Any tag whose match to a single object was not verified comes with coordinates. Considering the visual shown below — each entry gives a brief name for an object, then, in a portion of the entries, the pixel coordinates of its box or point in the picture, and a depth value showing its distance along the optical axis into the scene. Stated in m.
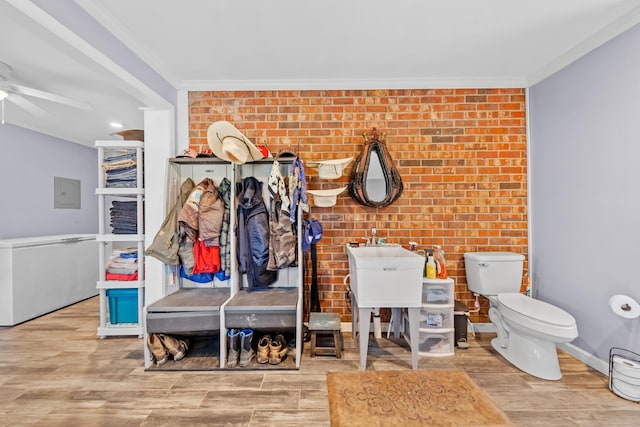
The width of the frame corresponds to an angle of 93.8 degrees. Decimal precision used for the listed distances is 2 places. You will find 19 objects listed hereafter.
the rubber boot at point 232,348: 2.30
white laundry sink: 2.19
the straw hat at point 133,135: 3.04
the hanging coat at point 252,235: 2.52
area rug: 1.15
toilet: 2.07
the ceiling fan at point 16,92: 2.45
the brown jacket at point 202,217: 2.48
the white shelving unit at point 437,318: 2.49
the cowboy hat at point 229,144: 2.21
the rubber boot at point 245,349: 2.31
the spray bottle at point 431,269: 2.55
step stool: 2.46
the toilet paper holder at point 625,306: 1.94
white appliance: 3.23
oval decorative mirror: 2.83
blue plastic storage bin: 2.98
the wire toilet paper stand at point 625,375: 1.88
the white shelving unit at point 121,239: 2.90
